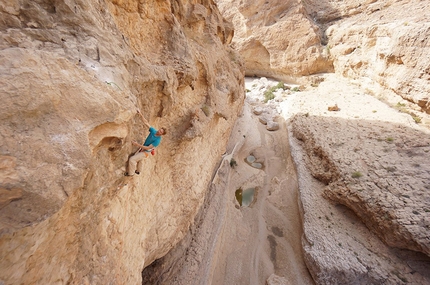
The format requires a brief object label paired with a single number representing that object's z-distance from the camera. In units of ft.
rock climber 12.14
